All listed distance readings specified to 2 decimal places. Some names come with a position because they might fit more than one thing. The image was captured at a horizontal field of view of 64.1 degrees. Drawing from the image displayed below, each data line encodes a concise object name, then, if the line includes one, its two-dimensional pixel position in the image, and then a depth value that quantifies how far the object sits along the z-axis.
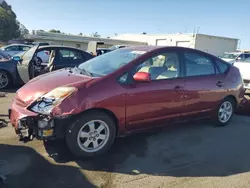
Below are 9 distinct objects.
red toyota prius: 2.62
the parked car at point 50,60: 5.89
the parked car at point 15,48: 14.62
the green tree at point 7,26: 43.08
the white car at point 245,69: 6.69
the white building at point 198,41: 30.76
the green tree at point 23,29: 67.89
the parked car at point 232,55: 12.96
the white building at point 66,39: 29.12
